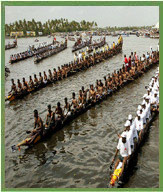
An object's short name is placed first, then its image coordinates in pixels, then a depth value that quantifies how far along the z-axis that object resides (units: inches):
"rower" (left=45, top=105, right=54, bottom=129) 491.2
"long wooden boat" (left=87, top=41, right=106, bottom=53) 1860.2
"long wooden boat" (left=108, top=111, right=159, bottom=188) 315.9
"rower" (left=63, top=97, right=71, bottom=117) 555.5
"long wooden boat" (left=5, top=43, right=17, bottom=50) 2290.0
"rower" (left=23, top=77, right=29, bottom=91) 785.4
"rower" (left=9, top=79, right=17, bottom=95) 731.0
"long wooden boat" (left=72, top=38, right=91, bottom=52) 1950.7
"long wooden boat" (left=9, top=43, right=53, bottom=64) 1519.9
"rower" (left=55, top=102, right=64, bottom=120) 520.6
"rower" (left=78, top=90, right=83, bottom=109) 603.7
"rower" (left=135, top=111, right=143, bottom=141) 431.2
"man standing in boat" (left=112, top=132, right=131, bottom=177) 327.0
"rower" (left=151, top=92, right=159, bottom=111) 556.2
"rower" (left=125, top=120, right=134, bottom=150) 338.3
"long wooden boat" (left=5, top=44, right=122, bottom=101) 727.5
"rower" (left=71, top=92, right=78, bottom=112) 581.6
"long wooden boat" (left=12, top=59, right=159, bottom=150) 449.7
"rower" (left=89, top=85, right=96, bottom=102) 654.5
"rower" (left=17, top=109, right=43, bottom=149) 448.5
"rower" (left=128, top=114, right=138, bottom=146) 371.2
